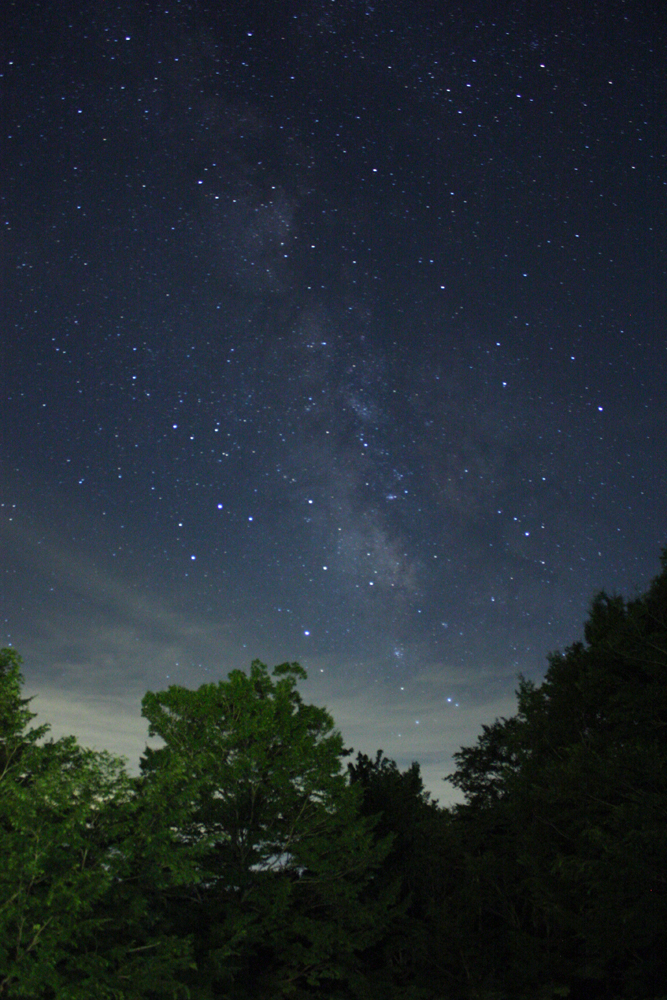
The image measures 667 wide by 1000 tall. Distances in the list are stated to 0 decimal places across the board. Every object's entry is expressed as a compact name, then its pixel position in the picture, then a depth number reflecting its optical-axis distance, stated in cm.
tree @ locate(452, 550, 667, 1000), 1680
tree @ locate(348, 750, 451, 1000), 2377
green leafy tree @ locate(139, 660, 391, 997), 1925
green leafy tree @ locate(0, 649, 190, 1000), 1036
